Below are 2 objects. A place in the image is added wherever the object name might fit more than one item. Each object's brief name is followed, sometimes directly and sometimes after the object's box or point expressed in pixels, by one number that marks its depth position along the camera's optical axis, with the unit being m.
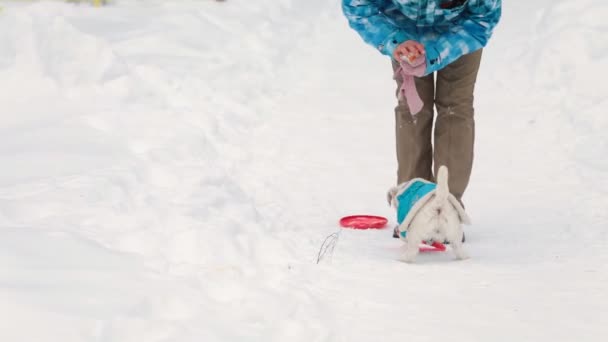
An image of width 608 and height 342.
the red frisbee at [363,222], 9.26
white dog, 7.71
